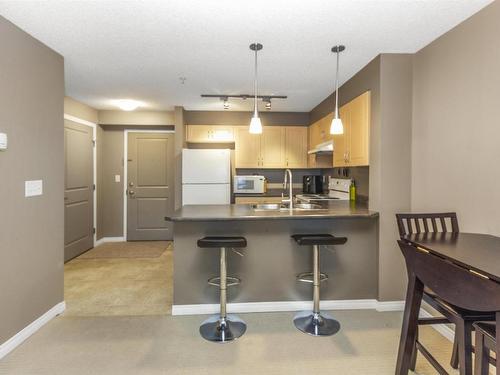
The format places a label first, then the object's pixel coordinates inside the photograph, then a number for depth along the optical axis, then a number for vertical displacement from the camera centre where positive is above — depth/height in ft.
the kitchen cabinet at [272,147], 15.67 +1.67
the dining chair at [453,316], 4.20 -2.11
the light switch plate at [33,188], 7.41 -0.30
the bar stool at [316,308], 7.57 -3.63
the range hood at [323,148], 12.00 +1.32
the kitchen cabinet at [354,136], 9.27 +1.51
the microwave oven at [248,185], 15.20 -0.38
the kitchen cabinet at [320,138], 12.96 +1.96
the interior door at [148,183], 17.20 -0.35
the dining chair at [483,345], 3.85 -2.27
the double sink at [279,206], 9.81 -1.02
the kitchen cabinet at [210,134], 15.64 +2.36
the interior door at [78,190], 13.64 -0.66
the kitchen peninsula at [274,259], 8.56 -2.46
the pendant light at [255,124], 8.30 +1.57
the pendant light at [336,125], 8.24 +1.53
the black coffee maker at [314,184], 15.70 -0.33
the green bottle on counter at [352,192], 11.53 -0.55
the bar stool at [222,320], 7.33 -3.90
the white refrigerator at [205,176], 14.06 +0.07
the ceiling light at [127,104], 14.00 +3.67
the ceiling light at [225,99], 12.40 +3.41
